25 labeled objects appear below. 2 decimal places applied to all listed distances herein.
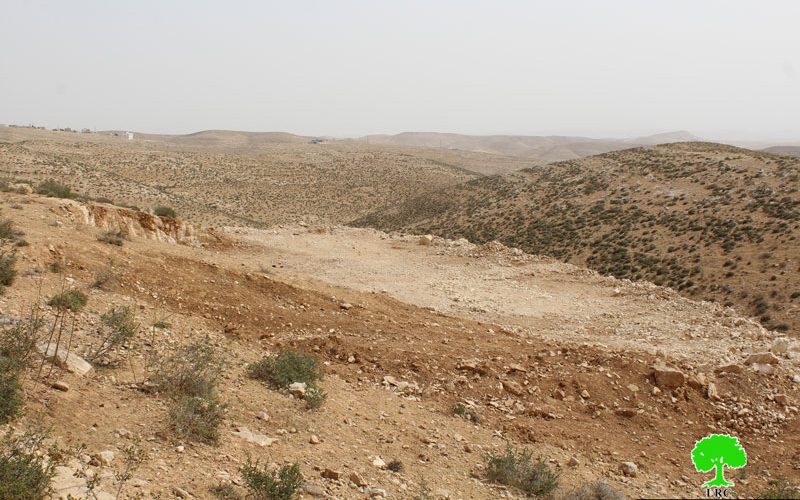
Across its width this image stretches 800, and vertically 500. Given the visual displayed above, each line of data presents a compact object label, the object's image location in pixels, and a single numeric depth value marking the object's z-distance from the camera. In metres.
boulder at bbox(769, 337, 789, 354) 9.80
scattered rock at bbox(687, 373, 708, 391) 8.07
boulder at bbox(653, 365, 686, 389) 8.04
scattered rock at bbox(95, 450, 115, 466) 4.30
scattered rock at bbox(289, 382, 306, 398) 6.55
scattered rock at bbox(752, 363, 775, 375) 8.62
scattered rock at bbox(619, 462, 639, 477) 6.05
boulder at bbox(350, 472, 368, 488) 5.03
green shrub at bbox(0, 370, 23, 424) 4.48
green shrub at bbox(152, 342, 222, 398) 5.79
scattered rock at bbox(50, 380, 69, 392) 5.20
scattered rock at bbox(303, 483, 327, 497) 4.70
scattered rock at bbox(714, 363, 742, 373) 8.62
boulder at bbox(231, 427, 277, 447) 5.37
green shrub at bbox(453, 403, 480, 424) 6.95
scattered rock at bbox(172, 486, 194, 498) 4.16
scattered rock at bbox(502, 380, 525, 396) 7.71
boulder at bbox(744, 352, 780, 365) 8.97
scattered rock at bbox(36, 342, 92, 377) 5.57
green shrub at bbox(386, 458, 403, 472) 5.45
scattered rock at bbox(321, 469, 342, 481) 5.04
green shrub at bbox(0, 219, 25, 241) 8.93
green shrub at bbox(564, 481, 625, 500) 5.17
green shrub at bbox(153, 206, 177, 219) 20.50
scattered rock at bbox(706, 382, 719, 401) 7.92
